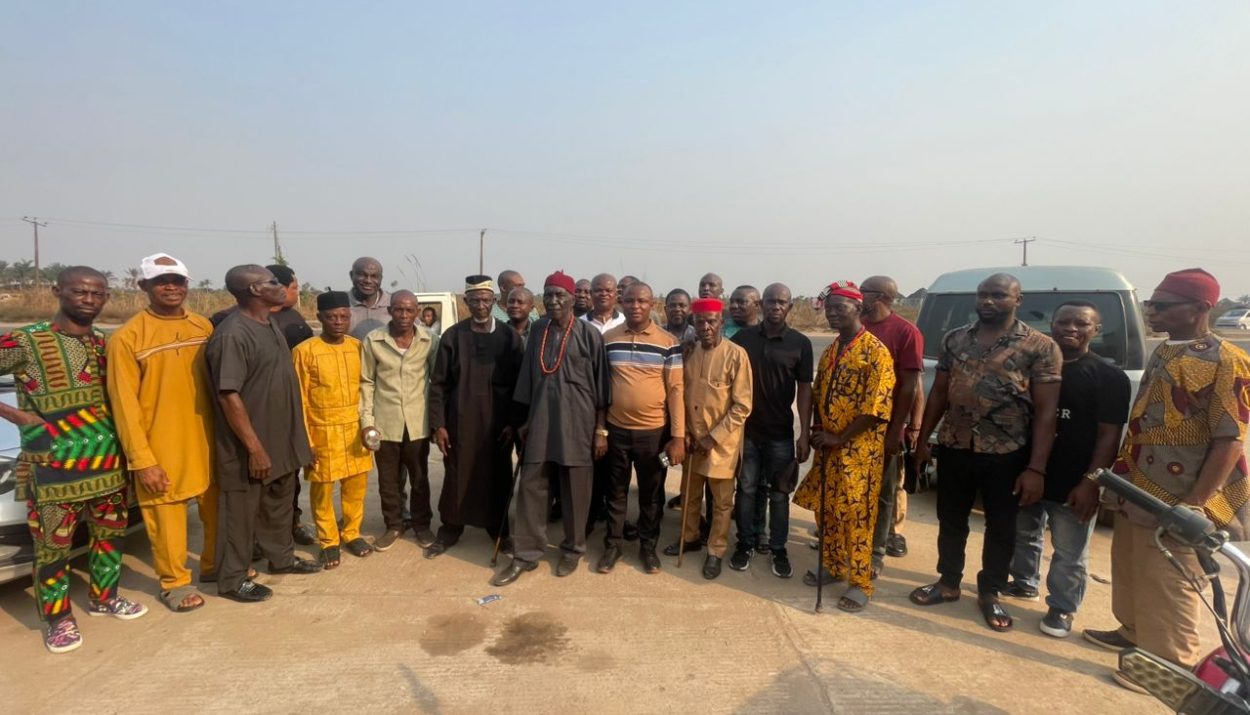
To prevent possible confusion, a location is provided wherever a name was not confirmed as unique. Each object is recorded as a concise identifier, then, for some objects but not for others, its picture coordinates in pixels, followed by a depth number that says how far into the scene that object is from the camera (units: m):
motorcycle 1.61
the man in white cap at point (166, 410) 3.16
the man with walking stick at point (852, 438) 3.49
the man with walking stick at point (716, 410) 3.85
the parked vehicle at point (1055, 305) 4.93
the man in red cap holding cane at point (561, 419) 3.89
